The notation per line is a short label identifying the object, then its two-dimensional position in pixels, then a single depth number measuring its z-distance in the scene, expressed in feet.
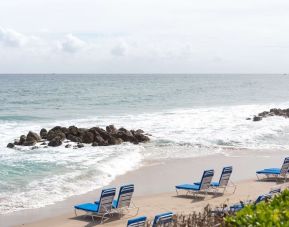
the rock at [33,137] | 87.57
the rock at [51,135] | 90.98
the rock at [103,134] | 89.71
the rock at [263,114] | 139.44
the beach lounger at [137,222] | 31.42
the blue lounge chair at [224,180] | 48.57
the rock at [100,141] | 86.48
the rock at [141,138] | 90.84
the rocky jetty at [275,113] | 139.44
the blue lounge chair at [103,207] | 39.58
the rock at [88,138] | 88.74
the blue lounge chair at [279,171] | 54.31
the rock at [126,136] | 90.53
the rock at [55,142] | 85.00
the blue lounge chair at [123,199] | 40.47
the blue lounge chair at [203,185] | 46.78
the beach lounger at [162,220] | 31.24
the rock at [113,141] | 87.40
